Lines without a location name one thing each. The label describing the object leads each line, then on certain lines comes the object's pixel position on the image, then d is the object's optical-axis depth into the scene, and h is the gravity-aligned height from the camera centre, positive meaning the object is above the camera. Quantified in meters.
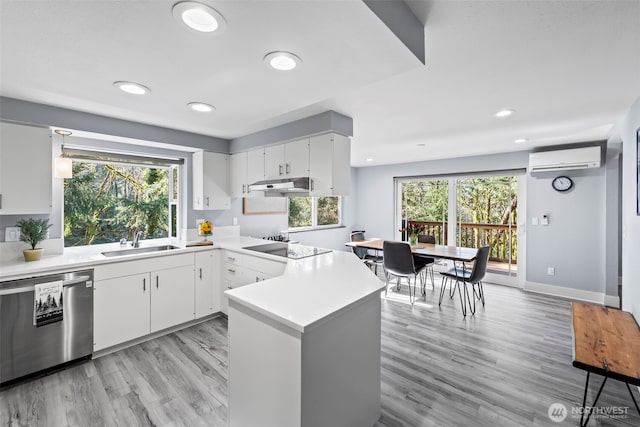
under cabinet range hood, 2.84 +0.29
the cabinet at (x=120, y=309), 2.53 -0.92
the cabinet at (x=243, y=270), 2.75 -0.61
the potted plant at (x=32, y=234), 2.45 -0.19
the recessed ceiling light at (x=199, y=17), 1.11 +0.83
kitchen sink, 2.99 -0.43
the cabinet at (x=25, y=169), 2.31 +0.38
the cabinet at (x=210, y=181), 3.63 +0.43
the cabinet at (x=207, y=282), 3.24 -0.83
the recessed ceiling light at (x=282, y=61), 1.45 +0.83
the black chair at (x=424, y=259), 4.32 -0.75
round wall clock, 4.26 +0.47
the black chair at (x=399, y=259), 3.95 -0.67
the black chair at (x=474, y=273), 3.53 -0.82
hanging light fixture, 2.70 +0.45
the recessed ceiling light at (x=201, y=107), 2.32 +0.91
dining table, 3.76 -0.56
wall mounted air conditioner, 3.93 +0.80
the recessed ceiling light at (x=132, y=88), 1.88 +0.88
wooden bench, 1.59 -0.88
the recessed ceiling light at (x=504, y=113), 2.73 +1.01
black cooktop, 2.96 -0.42
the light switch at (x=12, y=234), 2.46 -0.19
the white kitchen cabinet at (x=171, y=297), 2.89 -0.91
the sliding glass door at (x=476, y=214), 5.04 -0.01
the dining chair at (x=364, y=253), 4.91 -0.83
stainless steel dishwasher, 2.09 -0.93
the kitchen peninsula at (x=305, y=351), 1.33 -0.73
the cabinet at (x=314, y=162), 2.73 +0.54
